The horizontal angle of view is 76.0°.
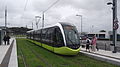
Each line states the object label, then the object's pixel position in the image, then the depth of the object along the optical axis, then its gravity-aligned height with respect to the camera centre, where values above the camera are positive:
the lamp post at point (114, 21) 7.22 +1.19
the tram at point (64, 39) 6.55 -0.47
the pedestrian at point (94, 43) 7.93 -0.98
